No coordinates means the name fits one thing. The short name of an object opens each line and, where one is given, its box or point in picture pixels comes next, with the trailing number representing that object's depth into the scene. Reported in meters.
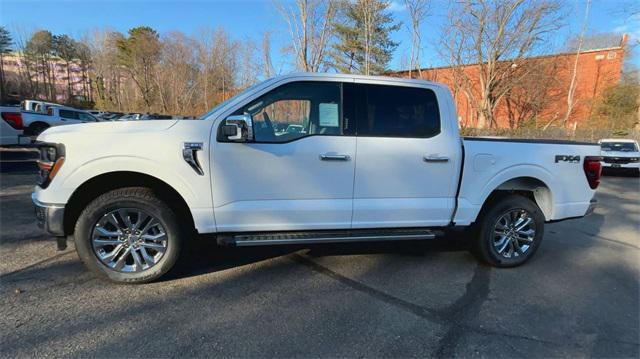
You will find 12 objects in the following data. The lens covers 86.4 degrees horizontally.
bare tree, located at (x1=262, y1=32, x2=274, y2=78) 29.21
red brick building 31.25
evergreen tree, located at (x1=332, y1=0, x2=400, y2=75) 32.24
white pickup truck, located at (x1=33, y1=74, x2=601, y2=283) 3.12
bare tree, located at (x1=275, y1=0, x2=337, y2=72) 22.12
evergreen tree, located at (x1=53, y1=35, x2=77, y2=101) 57.09
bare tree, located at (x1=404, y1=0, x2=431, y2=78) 23.92
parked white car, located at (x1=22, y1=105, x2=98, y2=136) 13.28
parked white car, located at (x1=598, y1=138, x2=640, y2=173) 13.26
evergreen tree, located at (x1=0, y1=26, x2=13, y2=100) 47.97
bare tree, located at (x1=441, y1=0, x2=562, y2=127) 24.88
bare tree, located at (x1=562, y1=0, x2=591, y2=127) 27.06
